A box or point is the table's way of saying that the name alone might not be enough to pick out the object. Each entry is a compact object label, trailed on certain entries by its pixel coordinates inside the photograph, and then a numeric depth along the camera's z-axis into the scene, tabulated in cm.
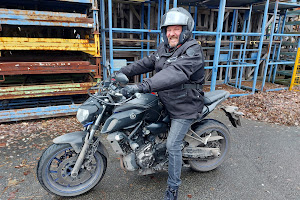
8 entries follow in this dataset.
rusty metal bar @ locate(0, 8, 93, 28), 396
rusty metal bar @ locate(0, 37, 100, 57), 407
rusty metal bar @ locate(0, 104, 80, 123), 436
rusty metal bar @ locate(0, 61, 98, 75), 418
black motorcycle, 230
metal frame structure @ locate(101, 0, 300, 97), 583
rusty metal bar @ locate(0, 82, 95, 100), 431
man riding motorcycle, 231
